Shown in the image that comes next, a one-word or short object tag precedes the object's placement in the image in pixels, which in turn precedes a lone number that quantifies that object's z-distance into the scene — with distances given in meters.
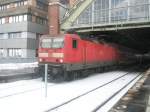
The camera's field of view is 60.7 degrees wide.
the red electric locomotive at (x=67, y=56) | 8.26
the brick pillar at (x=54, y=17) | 24.06
